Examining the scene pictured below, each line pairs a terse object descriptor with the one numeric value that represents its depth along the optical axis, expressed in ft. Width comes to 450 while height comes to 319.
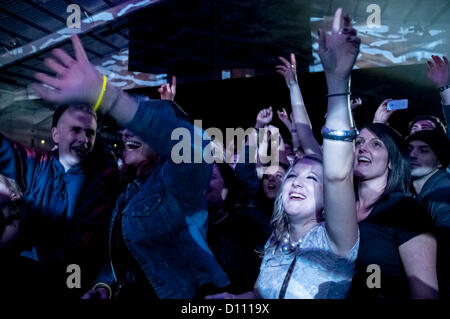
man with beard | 5.64
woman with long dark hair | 4.10
